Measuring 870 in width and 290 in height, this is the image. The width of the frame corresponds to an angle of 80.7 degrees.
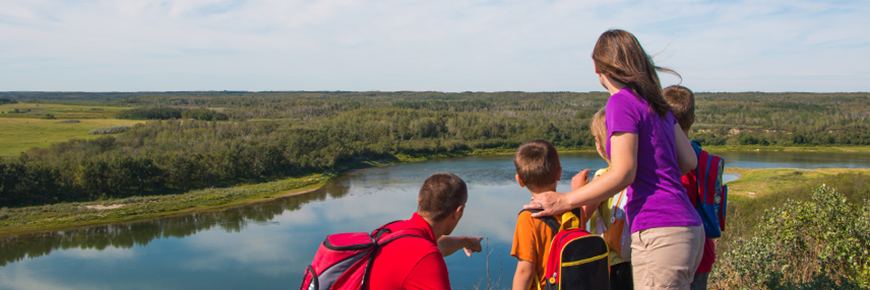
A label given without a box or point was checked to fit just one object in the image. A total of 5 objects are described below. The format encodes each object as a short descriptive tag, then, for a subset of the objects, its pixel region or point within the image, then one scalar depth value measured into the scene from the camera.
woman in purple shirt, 1.77
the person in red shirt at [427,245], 1.74
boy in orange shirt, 2.08
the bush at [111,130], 62.42
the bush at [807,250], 4.42
